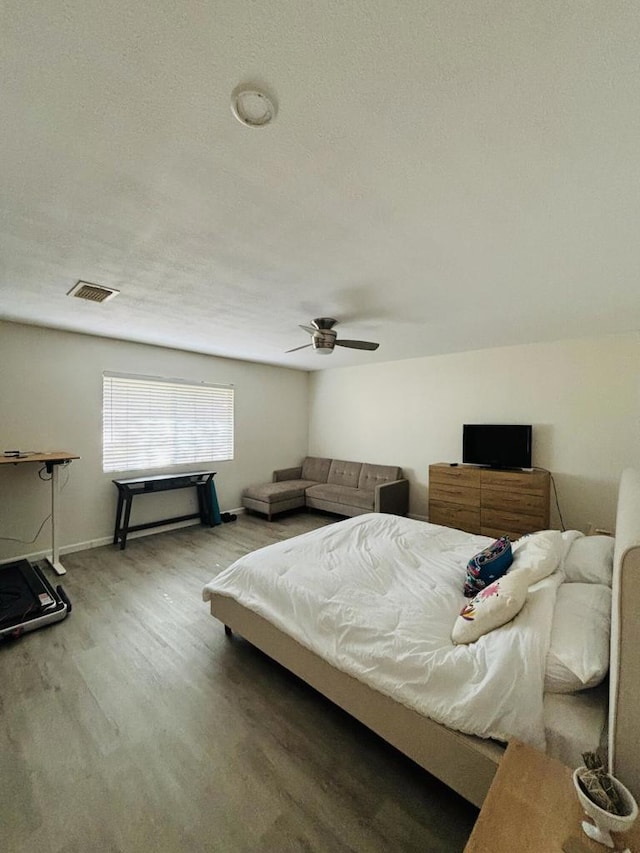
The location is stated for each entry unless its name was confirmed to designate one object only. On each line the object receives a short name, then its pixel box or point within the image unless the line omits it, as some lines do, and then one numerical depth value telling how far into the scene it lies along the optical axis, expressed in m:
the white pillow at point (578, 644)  1.24
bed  1.02
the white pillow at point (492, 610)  1.48
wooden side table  0.81
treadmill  2.44
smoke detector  1.04
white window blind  4.33
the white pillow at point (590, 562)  1.89
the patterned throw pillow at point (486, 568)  1.92
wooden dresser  3.86
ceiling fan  3.14
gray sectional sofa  5.05
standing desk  3.24
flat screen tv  4.20
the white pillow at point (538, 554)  1.73
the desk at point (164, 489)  4.07
